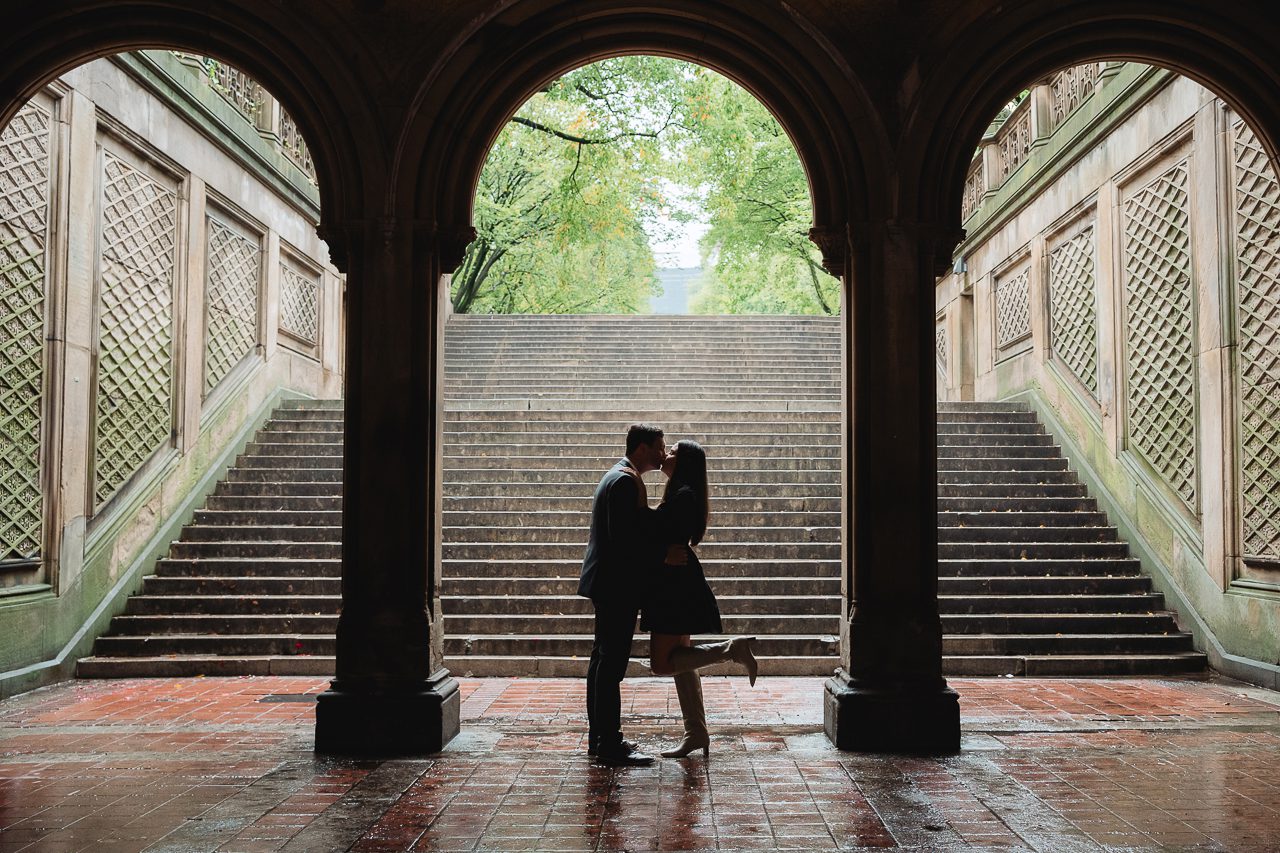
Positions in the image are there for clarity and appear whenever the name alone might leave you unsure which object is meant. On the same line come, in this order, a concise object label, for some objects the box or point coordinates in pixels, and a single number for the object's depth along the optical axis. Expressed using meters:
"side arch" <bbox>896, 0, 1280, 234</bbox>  6.06
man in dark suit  5.40
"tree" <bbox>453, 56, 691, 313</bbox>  16.75
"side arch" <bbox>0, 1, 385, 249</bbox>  6.04
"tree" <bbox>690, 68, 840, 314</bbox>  18.45
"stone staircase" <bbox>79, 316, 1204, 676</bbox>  8.54
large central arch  5.88
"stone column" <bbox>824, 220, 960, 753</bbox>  5.82
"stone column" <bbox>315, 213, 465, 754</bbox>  5.76
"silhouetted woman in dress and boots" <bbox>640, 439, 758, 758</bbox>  5.37
